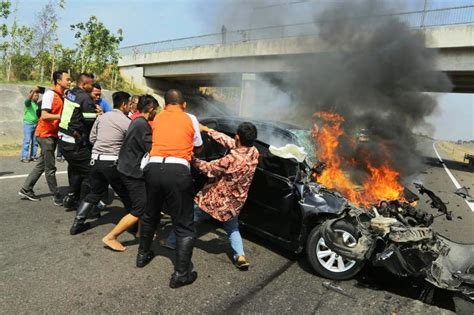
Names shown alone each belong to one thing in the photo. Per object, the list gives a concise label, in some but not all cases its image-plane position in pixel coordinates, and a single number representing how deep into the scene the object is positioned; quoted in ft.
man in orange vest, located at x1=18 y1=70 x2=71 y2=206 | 18.17
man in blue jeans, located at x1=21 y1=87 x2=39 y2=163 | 31.53
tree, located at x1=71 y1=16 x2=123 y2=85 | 80.23
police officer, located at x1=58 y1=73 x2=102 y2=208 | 17.40
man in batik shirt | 13.20
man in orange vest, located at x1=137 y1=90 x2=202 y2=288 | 11.88
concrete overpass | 49.52
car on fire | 13.67
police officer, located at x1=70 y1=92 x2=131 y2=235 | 15.15
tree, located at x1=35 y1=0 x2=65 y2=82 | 73.72
